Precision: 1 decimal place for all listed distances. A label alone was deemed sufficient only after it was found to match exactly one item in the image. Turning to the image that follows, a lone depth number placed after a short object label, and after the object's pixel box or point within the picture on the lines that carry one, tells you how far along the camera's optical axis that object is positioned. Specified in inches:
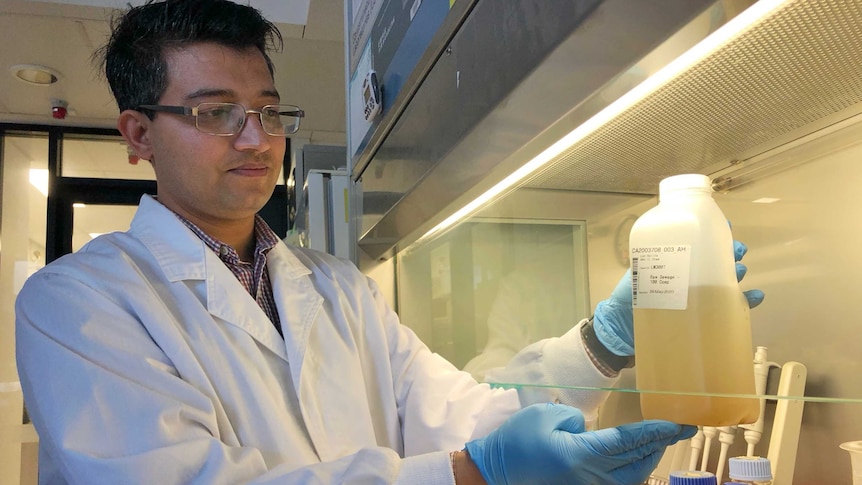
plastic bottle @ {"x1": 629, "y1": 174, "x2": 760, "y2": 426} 24.1
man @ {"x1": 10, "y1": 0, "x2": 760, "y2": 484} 31.8
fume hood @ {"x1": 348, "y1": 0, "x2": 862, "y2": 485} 21.9
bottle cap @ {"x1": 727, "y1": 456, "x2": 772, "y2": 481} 34.6
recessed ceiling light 118.0
